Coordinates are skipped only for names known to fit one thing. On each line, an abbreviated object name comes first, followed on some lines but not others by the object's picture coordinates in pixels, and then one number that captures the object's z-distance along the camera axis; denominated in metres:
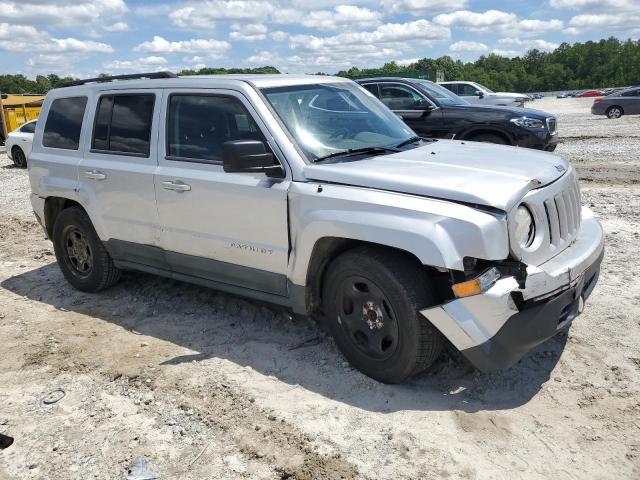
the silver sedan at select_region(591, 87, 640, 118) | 24.95
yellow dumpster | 24.80
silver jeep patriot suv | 3.36
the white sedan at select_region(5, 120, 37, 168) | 16.97
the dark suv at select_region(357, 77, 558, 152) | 10.23
